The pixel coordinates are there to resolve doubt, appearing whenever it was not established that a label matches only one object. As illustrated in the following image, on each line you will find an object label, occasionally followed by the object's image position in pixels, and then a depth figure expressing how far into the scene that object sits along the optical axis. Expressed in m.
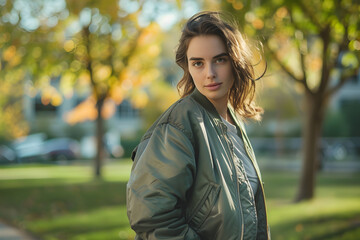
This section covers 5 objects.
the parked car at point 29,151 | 32.84
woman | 1.86
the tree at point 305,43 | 8.67
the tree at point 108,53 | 14.49
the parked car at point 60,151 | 35.09
